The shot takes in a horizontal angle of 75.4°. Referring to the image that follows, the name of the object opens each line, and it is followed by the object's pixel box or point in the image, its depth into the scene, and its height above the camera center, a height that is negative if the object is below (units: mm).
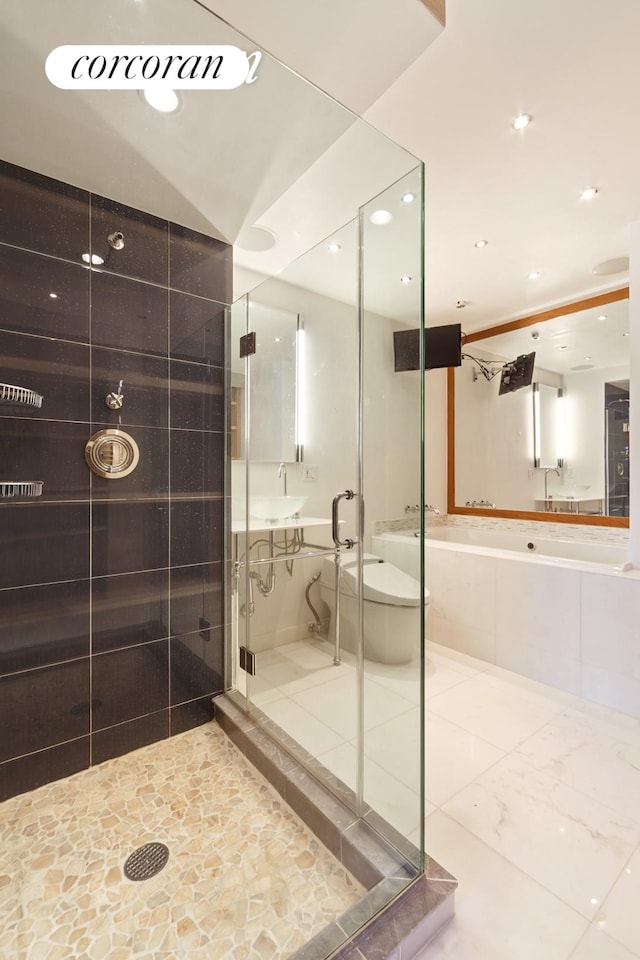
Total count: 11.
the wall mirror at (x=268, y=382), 1930 +480
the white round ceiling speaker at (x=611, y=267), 2613 +1387
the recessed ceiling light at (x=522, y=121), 1576 +1389
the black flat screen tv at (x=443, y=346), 3119 +1022
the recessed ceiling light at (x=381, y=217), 1307 +845
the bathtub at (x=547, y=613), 2098 -770
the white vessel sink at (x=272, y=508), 1972 -132
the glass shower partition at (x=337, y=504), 1253 -89
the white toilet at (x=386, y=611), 1231 -414
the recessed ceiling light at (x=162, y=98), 1360 +1271
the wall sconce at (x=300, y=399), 1840 +370
